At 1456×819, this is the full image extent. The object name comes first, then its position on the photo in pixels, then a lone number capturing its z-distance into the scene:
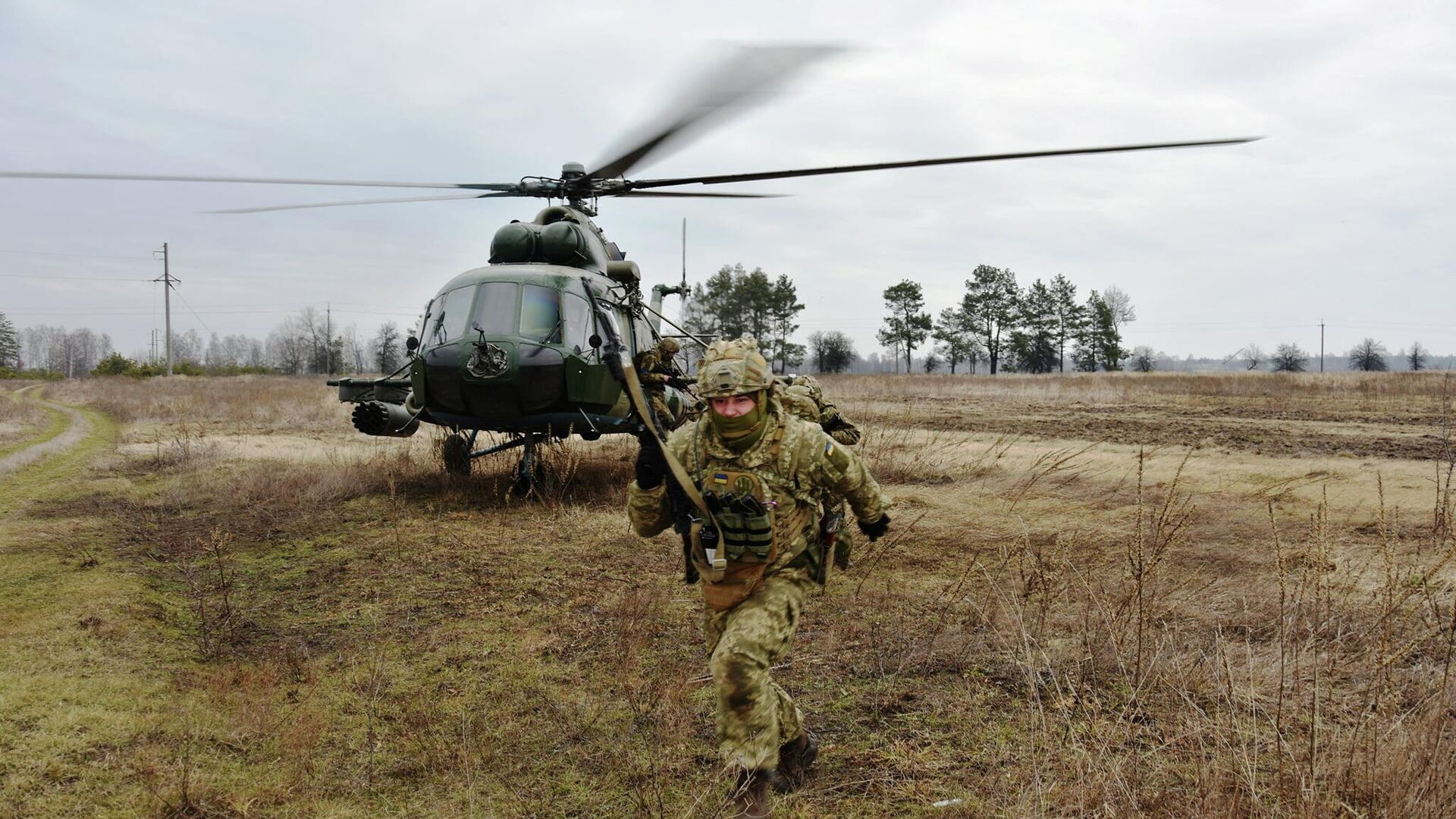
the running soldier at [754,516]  2.88
